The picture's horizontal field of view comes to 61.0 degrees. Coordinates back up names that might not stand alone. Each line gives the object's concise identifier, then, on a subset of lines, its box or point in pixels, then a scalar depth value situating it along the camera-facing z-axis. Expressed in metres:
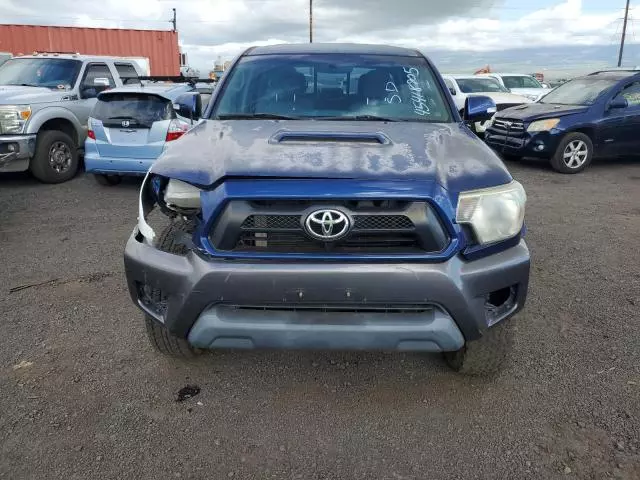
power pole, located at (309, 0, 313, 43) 34.19
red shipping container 18.89
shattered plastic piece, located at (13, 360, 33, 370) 3.16
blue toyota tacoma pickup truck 2.32
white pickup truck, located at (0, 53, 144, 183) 7.80
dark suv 9.28
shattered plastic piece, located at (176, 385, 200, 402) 2.89
